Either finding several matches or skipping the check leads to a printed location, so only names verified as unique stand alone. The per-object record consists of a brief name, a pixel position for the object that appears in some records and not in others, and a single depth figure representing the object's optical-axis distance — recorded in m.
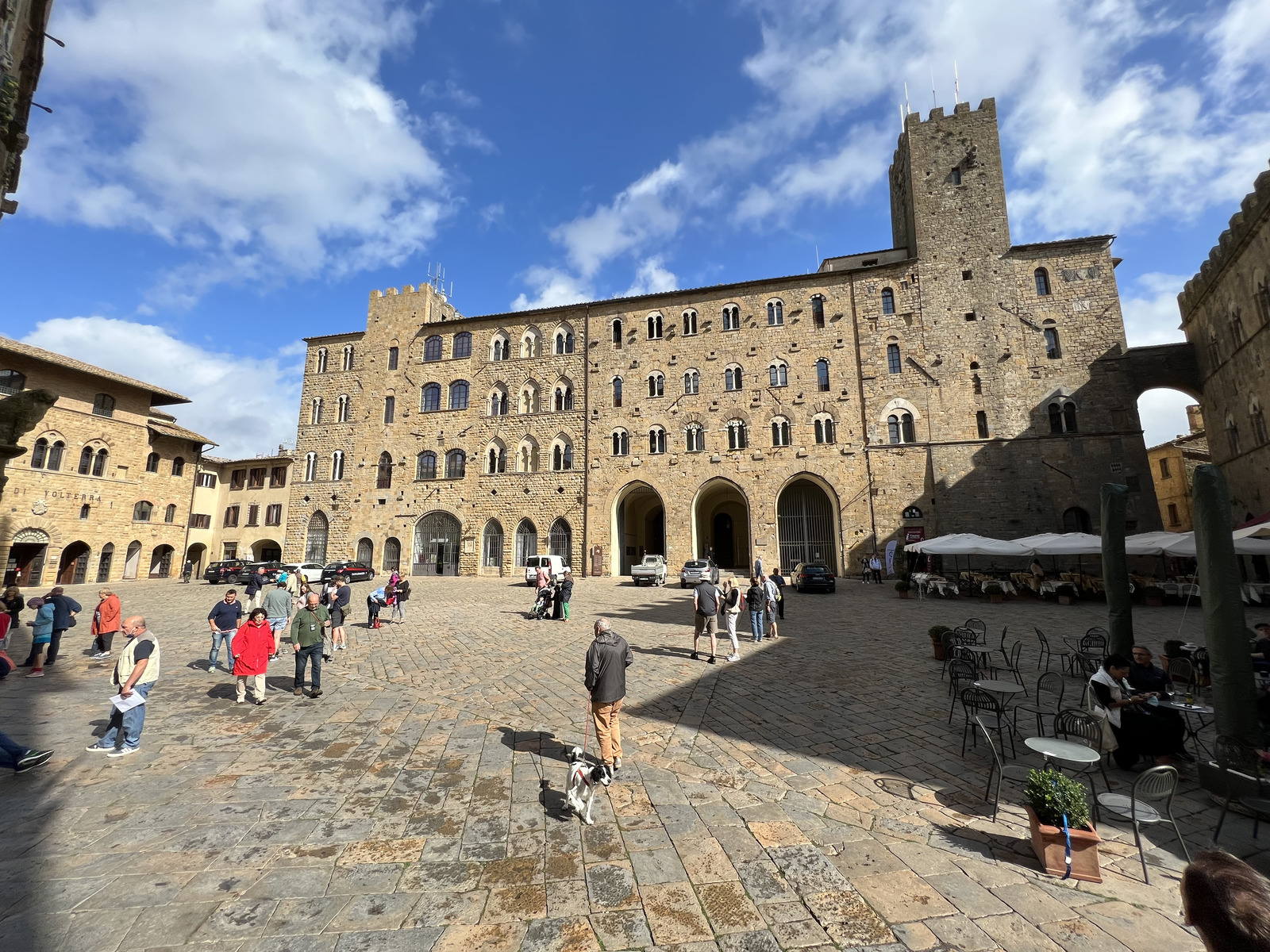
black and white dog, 4.18
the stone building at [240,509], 33.78
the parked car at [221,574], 26.76
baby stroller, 15.39
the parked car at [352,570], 26.73
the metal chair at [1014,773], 4.83
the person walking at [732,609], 10.18
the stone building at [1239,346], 17.42
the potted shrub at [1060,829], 3.56
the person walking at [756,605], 11.79
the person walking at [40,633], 9.05
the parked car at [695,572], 23.05
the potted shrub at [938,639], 9.52
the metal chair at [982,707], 5.51
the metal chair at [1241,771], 3.97
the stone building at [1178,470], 32.56
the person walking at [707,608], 9.68
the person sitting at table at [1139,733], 5.30
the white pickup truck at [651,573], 24.61
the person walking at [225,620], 9.33
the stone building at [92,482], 24.59
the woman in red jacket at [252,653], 7.38
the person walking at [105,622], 10.19
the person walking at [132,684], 5.70
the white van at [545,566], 24.08
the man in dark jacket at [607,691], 5.25
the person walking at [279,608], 9.48
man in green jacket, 7.87
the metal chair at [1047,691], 6.52
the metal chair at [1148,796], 3.78
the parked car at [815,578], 20.66
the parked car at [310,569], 24.45
